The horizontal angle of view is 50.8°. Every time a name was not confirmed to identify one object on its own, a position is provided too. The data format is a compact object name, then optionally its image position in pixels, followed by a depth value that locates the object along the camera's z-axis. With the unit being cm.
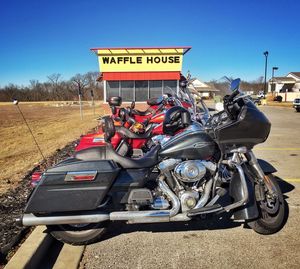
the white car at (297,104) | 2792
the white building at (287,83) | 6381
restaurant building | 2120
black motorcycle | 338
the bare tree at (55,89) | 9297
